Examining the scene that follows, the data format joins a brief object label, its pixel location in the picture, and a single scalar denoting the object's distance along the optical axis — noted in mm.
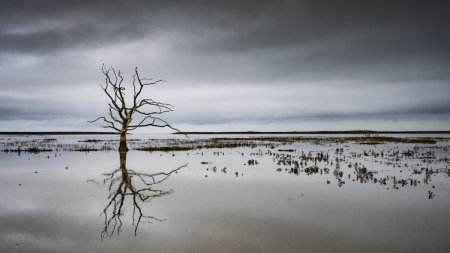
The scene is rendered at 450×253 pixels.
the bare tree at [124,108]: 31938
